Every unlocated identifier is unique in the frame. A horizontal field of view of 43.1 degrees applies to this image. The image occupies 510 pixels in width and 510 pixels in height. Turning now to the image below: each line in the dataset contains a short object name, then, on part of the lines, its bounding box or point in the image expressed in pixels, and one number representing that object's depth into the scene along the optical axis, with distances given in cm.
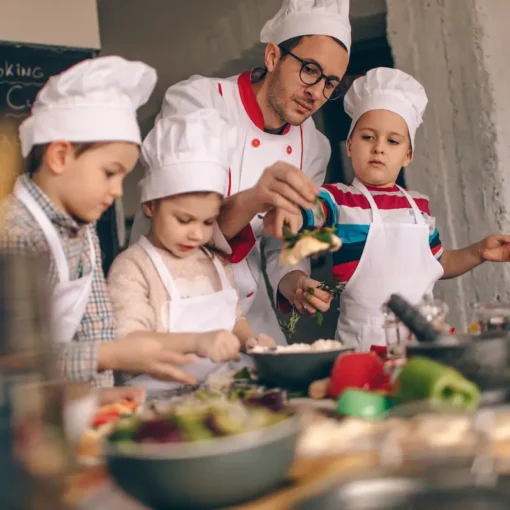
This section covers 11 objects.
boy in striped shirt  166
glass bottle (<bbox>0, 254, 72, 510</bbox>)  40
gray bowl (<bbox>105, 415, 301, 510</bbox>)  46
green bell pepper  67
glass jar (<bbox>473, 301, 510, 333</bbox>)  103
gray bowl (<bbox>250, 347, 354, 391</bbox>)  93
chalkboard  222
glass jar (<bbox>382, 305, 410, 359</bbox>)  107
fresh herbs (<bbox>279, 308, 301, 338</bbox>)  157
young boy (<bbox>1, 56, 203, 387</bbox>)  109
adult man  160
